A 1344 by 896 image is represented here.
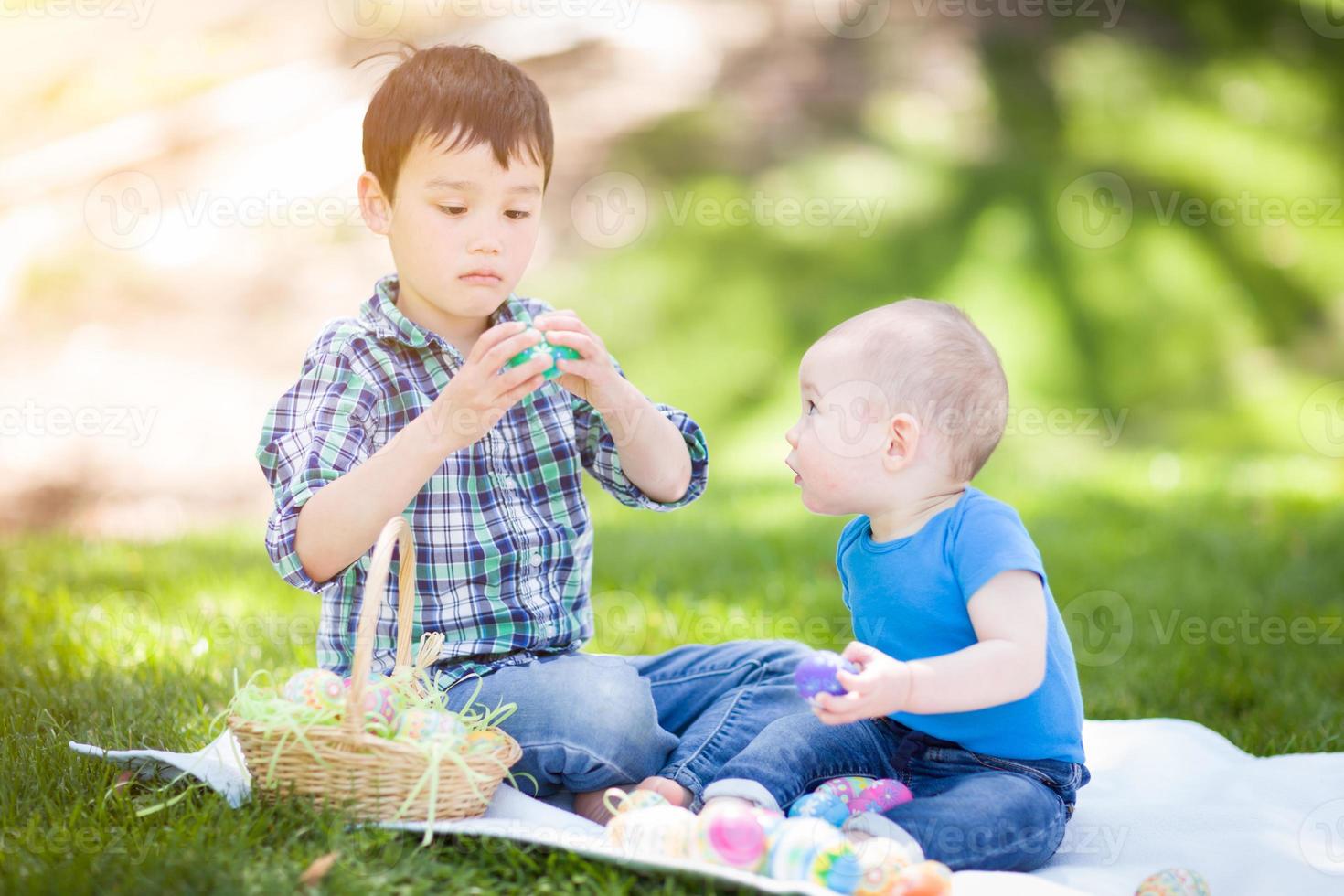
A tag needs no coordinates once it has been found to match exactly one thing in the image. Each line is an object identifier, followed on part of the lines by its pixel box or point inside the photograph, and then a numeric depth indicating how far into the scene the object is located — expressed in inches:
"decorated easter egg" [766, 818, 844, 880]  74.3
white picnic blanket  81.0
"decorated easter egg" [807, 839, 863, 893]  74.3
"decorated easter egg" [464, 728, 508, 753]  82.5
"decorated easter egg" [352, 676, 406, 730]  81.1
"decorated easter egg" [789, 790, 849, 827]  82.7
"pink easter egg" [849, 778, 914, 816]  85.6
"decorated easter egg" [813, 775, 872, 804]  86.0
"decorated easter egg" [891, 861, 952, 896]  73.2
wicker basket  78.5
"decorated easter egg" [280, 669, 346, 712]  81.5
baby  81.6
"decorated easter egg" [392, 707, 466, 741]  80.7
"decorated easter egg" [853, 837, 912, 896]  74.5
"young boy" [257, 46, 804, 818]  87.7
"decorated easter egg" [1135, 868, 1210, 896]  78.0
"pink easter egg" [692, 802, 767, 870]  76.0
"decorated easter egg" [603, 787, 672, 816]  83.0
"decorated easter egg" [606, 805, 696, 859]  77.2
